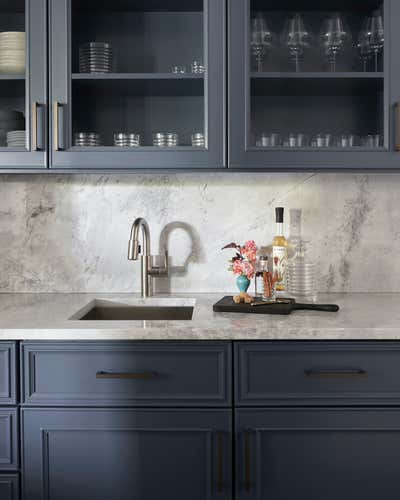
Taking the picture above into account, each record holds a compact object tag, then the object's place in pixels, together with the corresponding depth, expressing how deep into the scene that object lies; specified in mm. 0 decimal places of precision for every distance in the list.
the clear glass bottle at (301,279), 1960
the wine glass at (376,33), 1781
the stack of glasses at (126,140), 1824
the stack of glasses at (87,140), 1789
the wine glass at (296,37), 1839
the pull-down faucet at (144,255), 1944
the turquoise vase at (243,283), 1851
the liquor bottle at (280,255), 1981
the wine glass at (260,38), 1778
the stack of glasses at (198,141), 1781
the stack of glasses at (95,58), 1796
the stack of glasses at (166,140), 1803
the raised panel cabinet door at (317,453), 1485
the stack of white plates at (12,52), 1788
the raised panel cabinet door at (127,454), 1486
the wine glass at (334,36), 1840
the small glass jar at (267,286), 1805
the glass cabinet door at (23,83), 1756
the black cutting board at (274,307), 1679
